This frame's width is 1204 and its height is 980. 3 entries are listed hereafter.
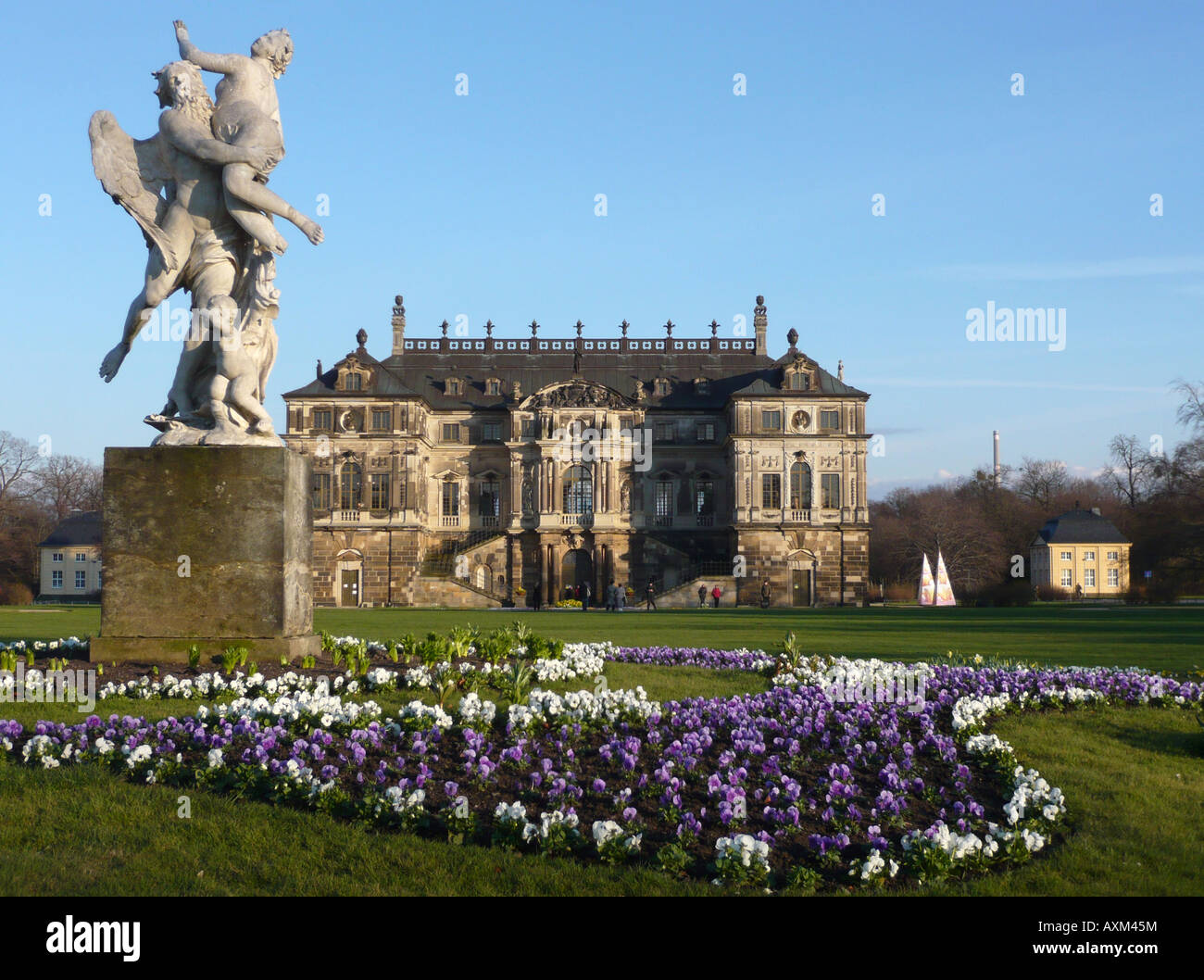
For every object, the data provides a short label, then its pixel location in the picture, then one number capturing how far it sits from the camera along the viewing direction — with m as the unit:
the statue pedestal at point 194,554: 9.83
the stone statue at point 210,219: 10.45
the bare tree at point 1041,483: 104.62
